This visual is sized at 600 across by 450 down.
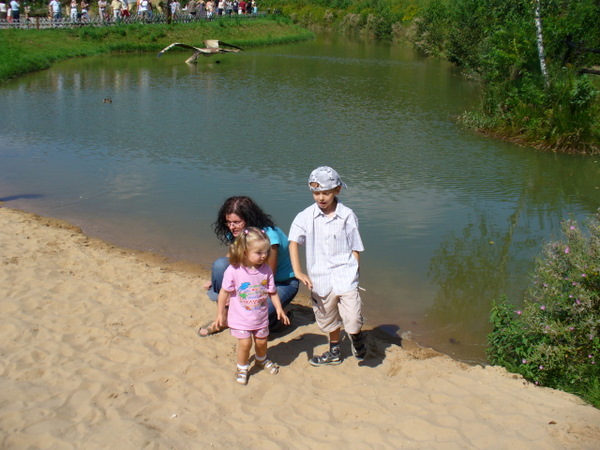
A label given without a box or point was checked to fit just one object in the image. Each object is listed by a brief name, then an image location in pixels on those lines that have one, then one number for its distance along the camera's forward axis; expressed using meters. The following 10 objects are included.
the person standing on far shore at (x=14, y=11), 32.66
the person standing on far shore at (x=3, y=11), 32.78
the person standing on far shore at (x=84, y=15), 35.26
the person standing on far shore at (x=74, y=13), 34.56
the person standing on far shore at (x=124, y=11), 38.38
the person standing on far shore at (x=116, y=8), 36.88
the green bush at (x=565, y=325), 4.82
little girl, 4.71
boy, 4.88
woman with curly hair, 5.18
